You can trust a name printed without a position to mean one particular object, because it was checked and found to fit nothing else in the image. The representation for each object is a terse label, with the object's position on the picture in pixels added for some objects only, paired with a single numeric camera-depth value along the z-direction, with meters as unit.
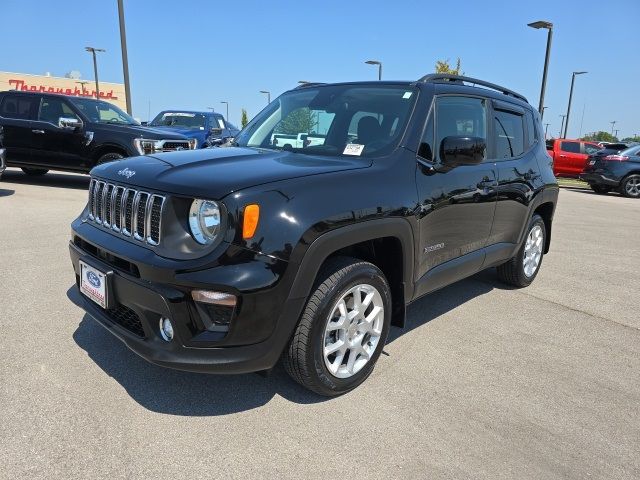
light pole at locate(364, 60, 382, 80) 23.83
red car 19.47
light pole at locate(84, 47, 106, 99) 30.16
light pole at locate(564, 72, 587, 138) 31.84
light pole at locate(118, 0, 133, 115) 13.85
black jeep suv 2.34
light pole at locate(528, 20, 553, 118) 14.98
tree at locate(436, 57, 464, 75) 20.21
